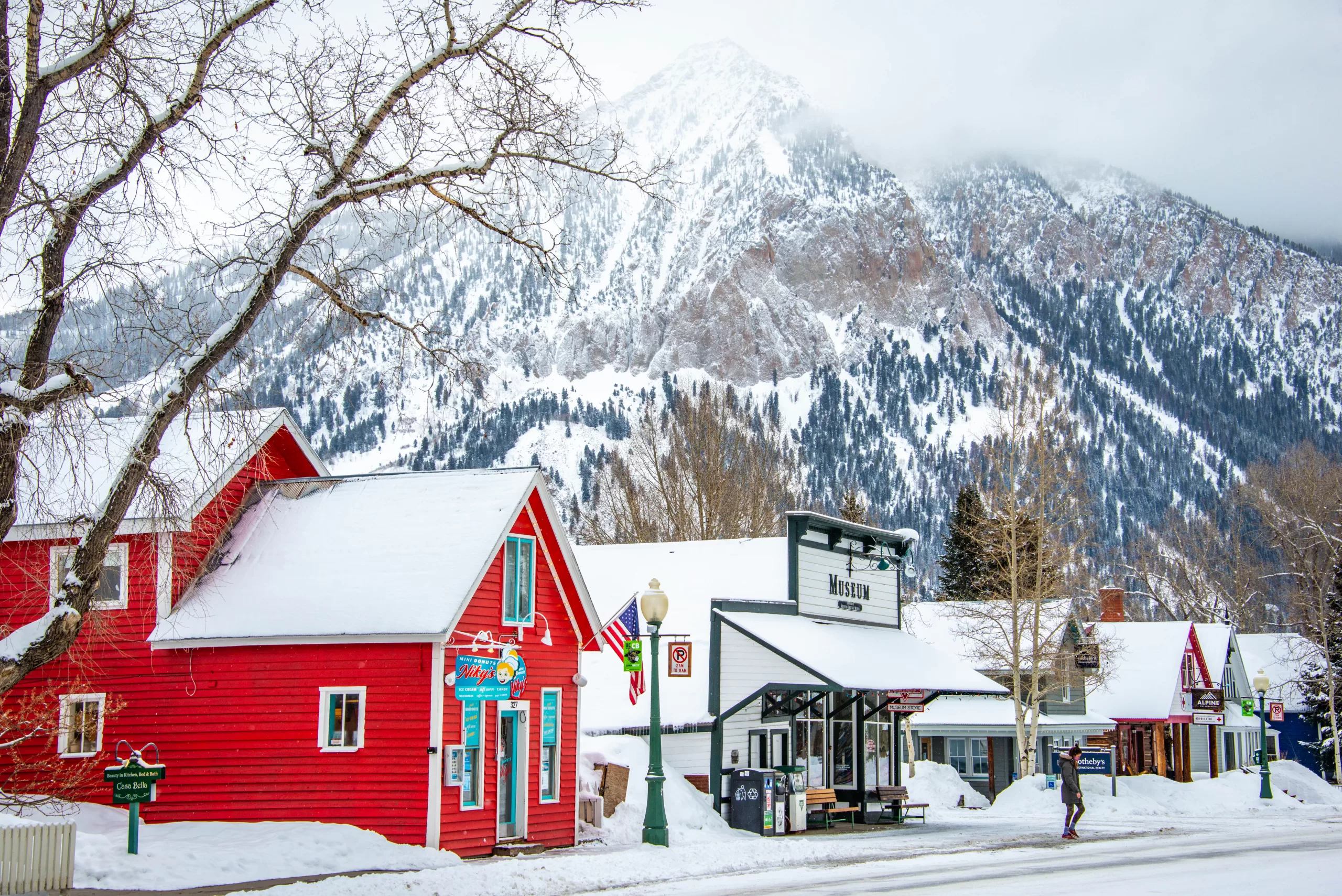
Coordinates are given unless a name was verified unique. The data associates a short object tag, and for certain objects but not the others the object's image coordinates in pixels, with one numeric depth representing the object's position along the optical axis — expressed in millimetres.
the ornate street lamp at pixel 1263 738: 41594
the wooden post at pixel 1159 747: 53375
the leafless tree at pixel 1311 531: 53938
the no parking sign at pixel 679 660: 30188
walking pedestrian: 27125
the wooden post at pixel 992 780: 51062
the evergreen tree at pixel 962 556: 63500
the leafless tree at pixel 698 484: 51969
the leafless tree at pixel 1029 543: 41688
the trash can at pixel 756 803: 27234
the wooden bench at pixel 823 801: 29516
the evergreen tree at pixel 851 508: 64762
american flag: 25688
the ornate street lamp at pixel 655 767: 22719
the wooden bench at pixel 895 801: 32594
